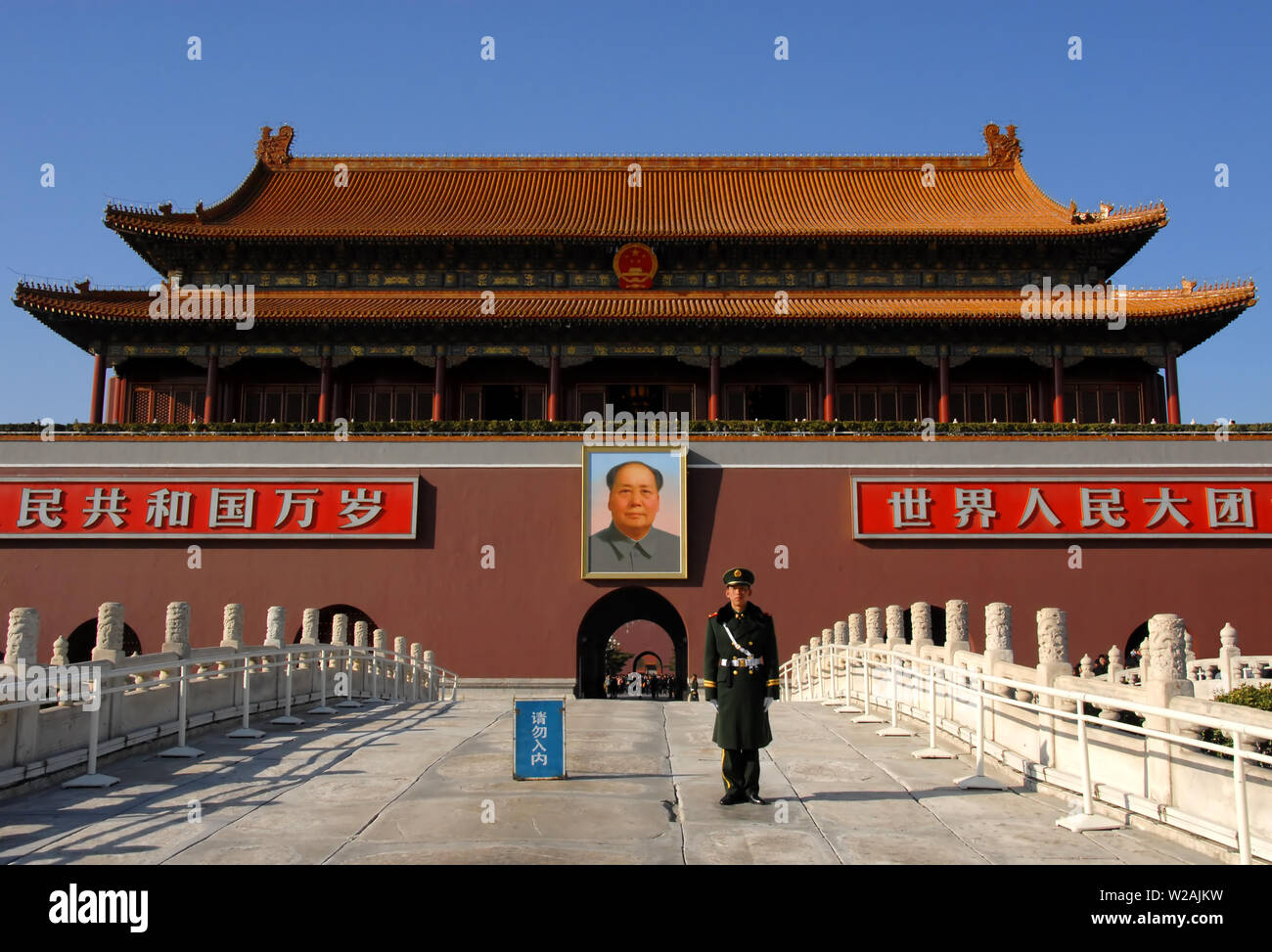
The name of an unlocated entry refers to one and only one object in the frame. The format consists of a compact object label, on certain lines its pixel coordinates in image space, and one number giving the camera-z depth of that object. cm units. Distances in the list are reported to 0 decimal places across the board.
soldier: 753
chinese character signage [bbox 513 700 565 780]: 851
